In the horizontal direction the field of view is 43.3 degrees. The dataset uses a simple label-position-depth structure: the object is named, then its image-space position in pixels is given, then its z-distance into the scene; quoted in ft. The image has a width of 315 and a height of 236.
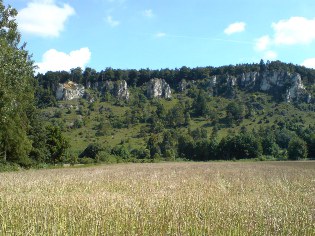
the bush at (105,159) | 277.76
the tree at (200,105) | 609.42
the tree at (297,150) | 325.38
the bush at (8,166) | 130.37
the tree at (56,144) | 213.66
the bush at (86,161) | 261.65
